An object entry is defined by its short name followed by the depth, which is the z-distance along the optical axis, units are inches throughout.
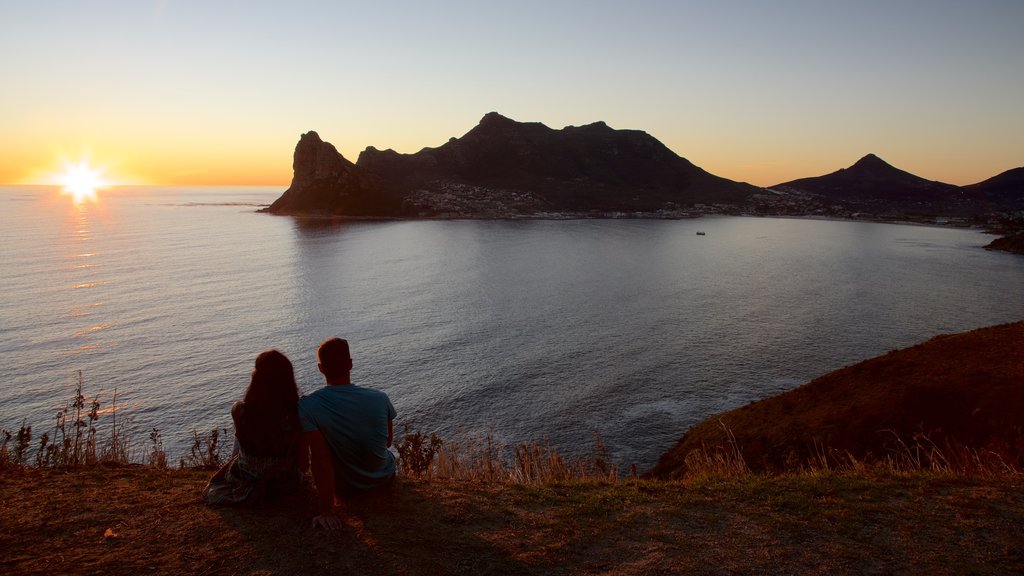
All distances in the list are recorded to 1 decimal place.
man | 261.1
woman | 255.0
